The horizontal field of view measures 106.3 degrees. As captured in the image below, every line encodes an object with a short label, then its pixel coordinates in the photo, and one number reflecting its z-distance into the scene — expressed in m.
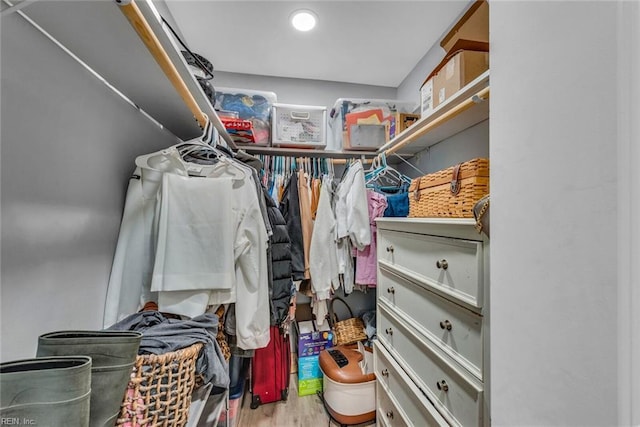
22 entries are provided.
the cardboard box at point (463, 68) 1.00
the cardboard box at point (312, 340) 1.76
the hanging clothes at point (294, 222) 1.53
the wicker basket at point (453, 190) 0.83
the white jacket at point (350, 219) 1.54
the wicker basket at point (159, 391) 0.53
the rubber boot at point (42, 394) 0.34
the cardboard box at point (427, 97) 1.20
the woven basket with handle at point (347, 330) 1.79
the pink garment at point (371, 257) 1.62
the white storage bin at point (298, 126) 1.68
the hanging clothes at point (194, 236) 0.84
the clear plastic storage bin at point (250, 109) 1.63
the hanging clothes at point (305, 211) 1.60
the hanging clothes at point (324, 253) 1.57
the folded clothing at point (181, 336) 0.63
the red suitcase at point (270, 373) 1.64
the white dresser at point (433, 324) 0.74
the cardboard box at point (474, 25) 0.94
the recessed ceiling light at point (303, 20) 1.36
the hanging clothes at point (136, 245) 0.82
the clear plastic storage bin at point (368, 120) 1.76
